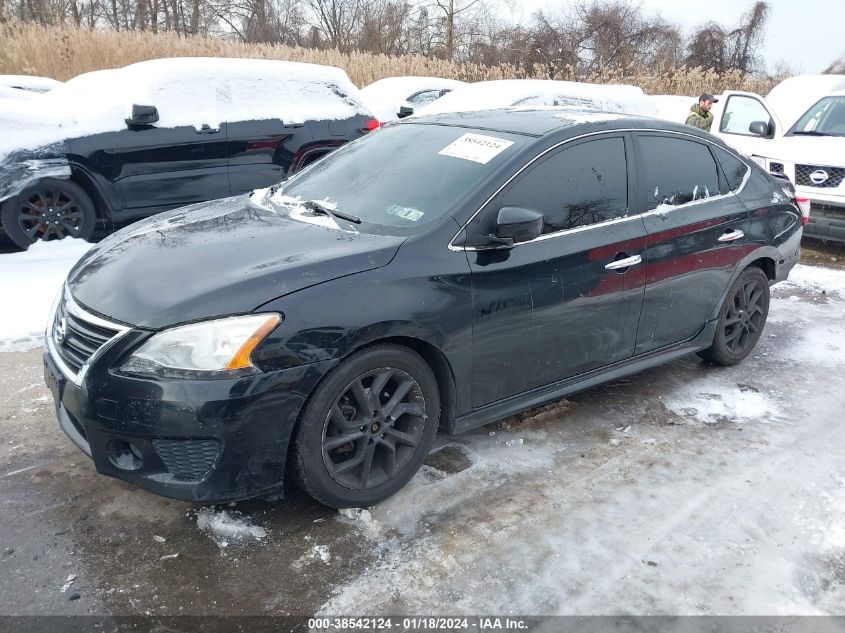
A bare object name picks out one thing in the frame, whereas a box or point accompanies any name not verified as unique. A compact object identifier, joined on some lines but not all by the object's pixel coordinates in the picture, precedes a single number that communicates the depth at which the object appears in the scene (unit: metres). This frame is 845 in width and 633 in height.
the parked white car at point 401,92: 12.64
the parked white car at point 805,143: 7.65
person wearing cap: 9.26
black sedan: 2.56
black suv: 6.41
